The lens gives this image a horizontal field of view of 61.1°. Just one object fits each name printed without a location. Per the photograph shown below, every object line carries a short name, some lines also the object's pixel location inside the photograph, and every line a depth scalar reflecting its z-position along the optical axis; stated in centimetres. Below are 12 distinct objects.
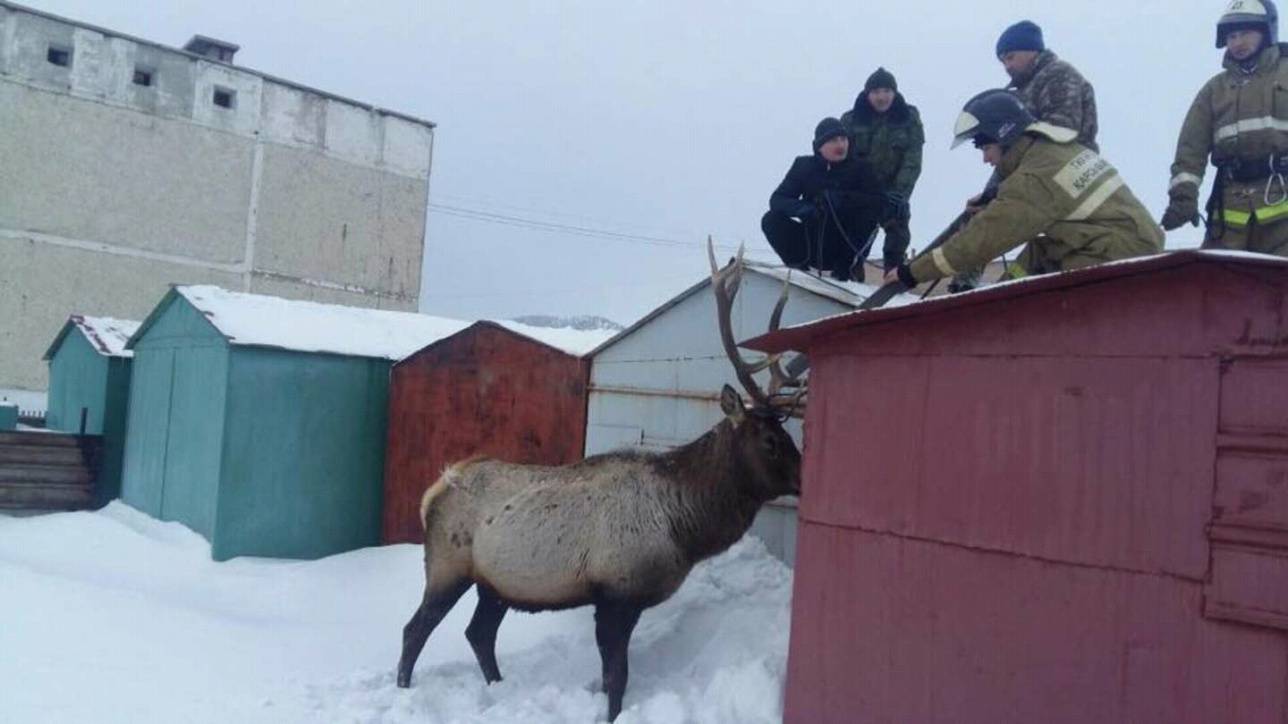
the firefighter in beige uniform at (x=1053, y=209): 535
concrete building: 2781
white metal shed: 749
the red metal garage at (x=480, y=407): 987
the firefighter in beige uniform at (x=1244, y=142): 583
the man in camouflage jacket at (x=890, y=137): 817
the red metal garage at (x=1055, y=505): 371
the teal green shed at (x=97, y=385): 1503
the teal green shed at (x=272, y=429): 1165
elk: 668
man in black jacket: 796
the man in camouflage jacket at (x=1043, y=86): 629
